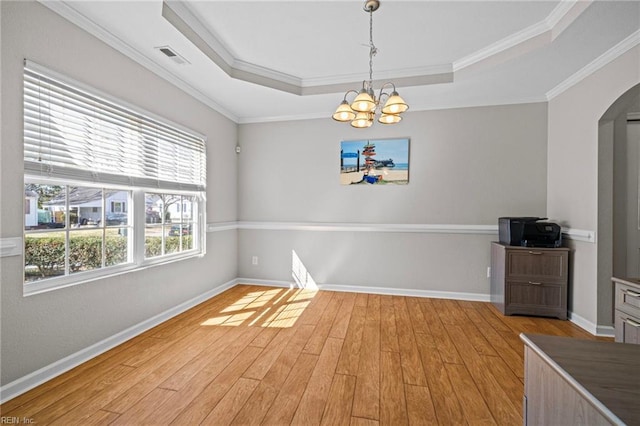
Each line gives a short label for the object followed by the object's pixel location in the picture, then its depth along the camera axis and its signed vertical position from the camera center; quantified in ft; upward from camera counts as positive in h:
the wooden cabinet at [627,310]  6.25 -2.25
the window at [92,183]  6.51 +0.74
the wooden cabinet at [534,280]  10.34 -2.58
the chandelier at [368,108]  6.69 +2.55
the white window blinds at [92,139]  6.40 +1.98
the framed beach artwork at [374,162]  13.07 +2.30
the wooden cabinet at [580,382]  2.27 -1.53
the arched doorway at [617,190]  9.01 +0.71
